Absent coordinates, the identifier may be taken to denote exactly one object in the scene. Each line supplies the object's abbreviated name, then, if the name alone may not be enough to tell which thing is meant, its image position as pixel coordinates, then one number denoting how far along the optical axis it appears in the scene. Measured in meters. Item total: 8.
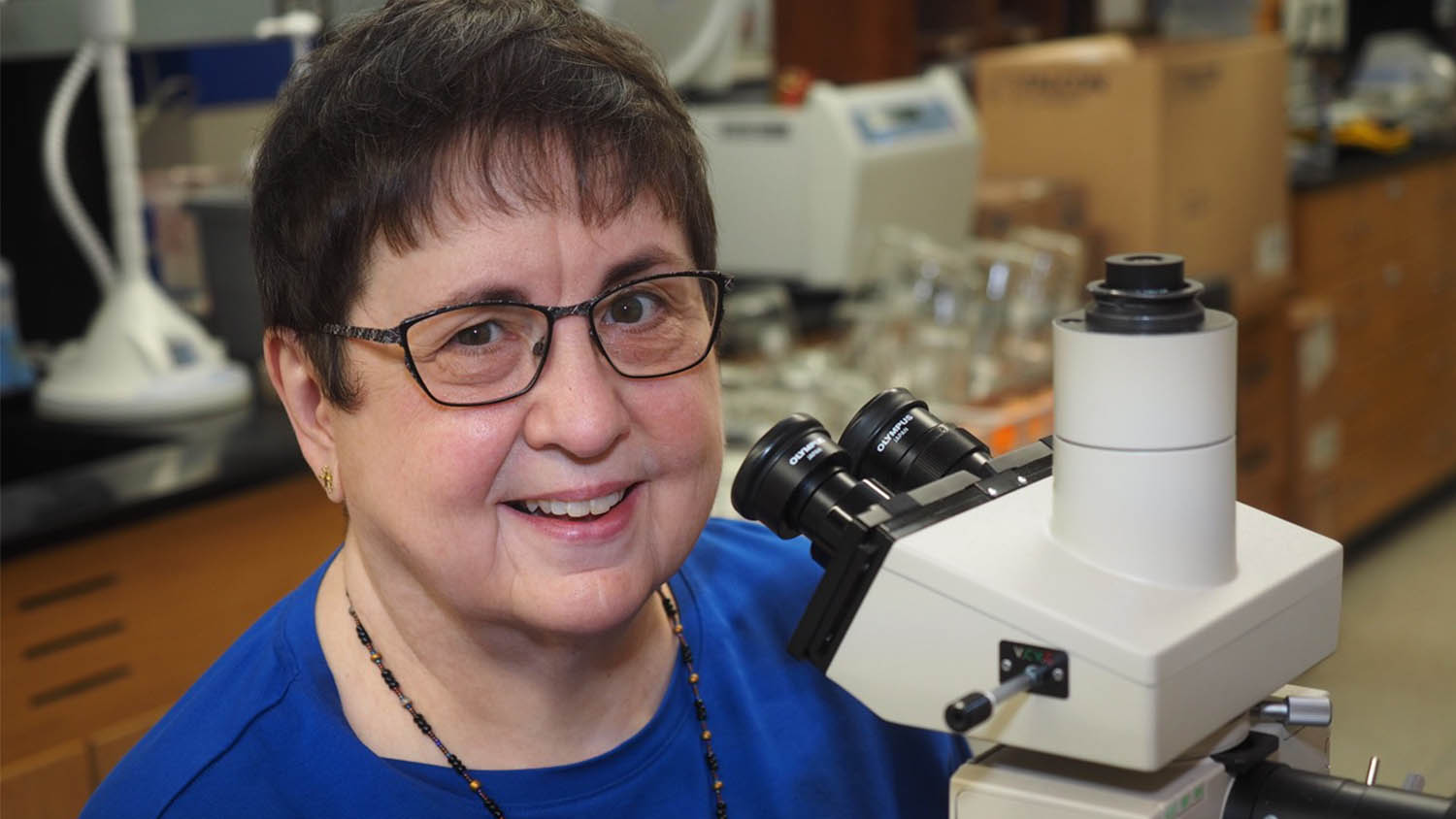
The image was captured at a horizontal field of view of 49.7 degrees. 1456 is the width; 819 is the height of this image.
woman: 0.96
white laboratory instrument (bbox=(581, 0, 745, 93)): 2.62
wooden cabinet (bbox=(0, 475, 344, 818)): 2.12
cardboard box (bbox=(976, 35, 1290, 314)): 3.39
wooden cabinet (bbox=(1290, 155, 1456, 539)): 4.19
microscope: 0.74
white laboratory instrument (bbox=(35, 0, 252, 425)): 2.49
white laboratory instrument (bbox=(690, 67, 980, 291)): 2.78
